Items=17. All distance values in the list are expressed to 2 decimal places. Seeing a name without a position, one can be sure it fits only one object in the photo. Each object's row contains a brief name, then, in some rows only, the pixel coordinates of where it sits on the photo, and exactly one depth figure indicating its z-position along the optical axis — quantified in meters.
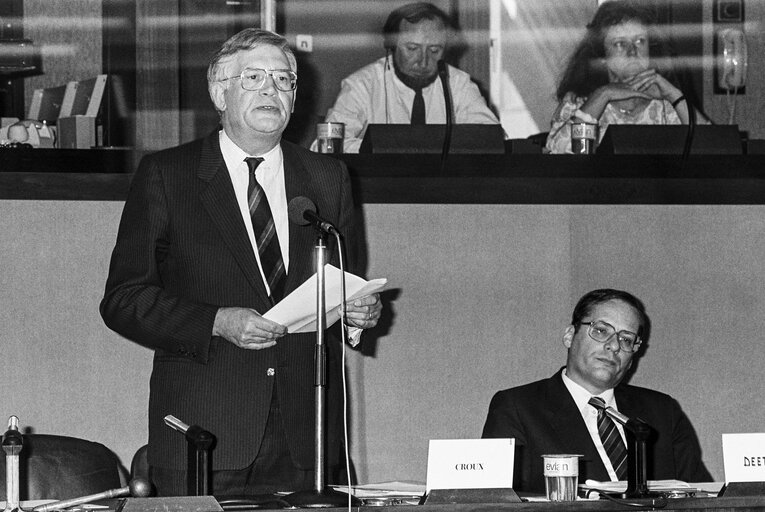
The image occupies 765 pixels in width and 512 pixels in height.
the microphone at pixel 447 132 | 7.49
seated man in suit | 6.15
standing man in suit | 4.75
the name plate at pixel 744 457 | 4.36
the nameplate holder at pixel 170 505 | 3.76
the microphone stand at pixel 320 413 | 4.04
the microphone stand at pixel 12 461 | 3.97
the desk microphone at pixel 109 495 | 3.83
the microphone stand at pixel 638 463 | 4.42
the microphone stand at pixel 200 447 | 4.05
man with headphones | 9.15
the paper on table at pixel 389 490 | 4.39
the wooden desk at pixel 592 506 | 4.02
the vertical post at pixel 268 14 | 10.15
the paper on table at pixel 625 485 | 4.67
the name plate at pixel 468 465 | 4.14
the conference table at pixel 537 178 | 7.47
